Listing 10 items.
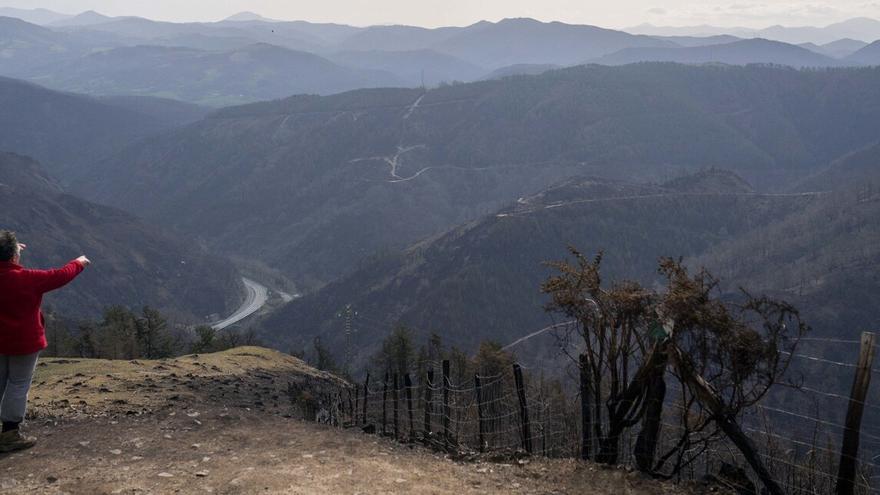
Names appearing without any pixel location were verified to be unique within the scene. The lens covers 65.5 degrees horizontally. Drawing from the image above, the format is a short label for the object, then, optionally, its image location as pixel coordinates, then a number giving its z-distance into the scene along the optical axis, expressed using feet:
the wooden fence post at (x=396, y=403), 45.93
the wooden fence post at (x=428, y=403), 43.60
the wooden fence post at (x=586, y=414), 32.58
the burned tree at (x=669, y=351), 27.25
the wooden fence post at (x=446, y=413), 40.83
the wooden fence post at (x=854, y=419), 25.45
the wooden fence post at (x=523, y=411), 37.14
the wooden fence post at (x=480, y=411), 38.68
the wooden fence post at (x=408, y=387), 48.10
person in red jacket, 32.83
